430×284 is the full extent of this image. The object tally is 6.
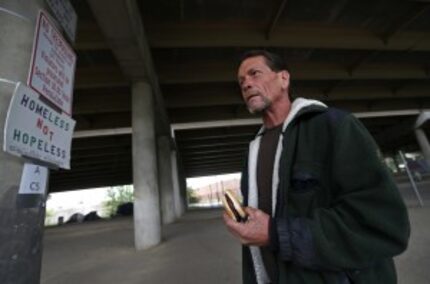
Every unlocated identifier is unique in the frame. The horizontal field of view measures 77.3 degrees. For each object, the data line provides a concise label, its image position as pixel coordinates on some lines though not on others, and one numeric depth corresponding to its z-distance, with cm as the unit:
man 100
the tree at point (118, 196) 5666
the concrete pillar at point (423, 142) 2166
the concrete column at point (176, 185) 1655
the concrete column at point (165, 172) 1350
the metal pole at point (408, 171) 756
